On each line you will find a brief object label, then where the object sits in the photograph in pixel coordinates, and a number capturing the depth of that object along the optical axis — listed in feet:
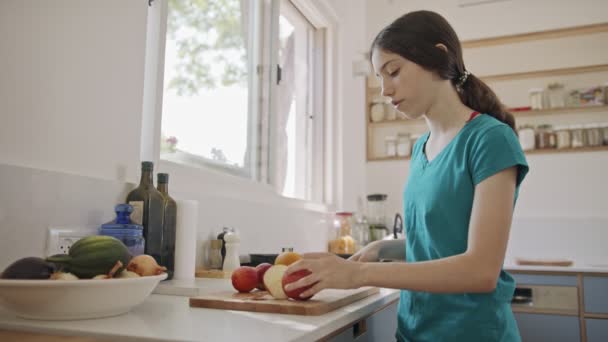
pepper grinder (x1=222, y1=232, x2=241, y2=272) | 5.56
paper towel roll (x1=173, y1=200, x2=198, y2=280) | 4.55
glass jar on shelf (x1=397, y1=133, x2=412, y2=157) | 12.28
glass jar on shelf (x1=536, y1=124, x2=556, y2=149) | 10.96
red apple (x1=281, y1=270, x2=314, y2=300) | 3.20
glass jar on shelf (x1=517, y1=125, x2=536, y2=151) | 11.04
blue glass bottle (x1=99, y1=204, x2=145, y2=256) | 3.89
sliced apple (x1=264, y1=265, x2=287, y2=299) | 3.34
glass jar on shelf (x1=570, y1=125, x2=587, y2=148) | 10.72
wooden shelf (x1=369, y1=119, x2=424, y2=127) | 12.39
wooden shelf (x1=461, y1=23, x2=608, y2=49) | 10.91
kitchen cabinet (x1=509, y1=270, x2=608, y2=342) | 8.73
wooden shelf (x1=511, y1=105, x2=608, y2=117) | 10.66
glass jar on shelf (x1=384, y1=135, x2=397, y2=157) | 12.52
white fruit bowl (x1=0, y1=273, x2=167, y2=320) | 2.42
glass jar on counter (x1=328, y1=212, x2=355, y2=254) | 9.28
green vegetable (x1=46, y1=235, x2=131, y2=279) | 2.71
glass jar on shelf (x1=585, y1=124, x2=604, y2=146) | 10.61
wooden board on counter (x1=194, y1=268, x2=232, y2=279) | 5.08
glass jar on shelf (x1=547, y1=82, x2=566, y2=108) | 11.04
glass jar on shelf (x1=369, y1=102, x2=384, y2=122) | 12.57
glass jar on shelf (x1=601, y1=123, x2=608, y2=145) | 10.57
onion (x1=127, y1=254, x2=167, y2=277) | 3.09
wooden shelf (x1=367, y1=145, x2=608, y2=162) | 10.55
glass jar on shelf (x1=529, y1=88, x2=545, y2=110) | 11.10
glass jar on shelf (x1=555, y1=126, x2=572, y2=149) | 10.82
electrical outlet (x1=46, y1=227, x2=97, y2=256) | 3.64
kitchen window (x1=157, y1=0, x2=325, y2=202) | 6.10
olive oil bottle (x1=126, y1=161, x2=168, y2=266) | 4.28
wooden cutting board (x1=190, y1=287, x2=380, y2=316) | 3.05
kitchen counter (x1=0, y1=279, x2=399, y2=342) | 2.39
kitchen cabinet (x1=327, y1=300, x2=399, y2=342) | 3.39
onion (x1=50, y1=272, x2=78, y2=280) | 2.59
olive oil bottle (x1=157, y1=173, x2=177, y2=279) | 4.49
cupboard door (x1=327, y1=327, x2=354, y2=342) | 3.14
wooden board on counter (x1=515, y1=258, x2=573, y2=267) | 9.70
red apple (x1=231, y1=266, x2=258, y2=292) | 3.69
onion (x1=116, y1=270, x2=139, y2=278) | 2.79
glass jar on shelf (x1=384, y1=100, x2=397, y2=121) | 12.51
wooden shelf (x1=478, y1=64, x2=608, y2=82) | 10.78
